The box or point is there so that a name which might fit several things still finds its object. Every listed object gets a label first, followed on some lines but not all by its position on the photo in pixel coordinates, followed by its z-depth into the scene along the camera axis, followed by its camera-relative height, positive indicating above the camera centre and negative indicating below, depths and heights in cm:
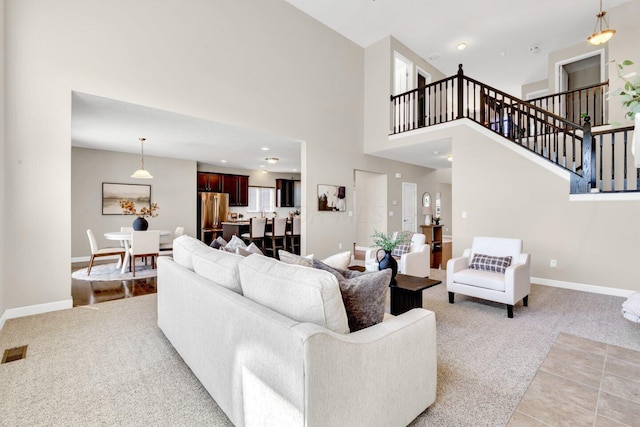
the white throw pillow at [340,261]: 231 -39
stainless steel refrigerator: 870 -2
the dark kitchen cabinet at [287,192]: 1107 +79
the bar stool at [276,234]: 706 -53
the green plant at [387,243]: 306 -32
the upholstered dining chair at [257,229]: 687 -38
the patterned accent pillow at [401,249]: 478 -61
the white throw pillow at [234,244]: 276 -30
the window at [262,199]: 1051 +51
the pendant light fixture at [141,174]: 595 +81
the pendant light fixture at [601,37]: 455 +275
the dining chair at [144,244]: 497 -52
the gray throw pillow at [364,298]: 151 -45
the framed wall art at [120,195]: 700 +46
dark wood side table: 290 -83
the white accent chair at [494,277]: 328 -77
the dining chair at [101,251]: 495 -66
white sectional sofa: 112 -64
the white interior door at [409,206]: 873 +19
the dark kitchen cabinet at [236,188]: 955 +83
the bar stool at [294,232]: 740 -51
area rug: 488 -106
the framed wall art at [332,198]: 627 +32
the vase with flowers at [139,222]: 539 -16
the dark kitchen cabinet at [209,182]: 892 +97
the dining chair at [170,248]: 565 -69
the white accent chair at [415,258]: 441 -72
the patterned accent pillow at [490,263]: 363 -65
